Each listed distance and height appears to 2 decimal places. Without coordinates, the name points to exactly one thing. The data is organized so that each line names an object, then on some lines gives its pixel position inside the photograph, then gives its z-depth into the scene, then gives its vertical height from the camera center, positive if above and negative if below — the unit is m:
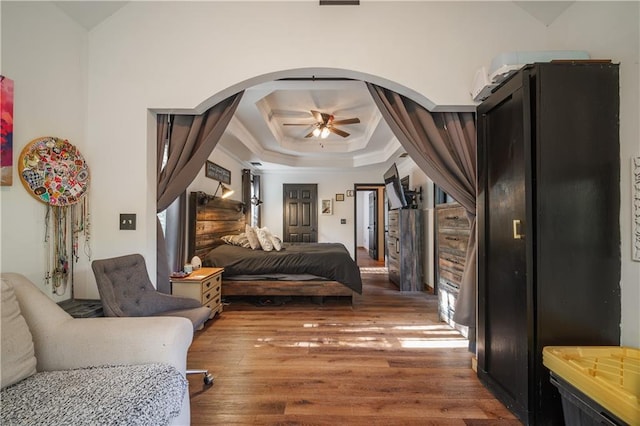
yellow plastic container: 0.97 -0.67
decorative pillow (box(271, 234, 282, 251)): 4.01 -0.42
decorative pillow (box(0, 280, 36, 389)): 1.11 -0.56
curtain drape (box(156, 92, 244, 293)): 2.05 +0.55
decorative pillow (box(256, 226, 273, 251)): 3.96 -0.35
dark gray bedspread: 3.54 -0.65
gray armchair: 1.63 -0.53
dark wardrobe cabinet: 1.39 +0.00
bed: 3.53 -0.73
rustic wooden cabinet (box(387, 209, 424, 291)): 4.33 -0.57
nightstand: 2.72 -0.75
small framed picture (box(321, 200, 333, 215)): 6.66 +0.23
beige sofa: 1.11 -0.63
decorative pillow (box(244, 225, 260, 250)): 4.02 -0.34
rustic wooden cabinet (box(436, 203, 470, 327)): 2.83 -0.43
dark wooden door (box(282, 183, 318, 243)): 6.66 +0.05
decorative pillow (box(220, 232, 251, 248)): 4.06 -0.37
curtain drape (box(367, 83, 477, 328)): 2.01 +0.51
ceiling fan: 3.63 +1.34
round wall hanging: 1.58 +0.29
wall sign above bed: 3.96 +0.70
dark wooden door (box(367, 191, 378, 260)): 7.79 -0.29
